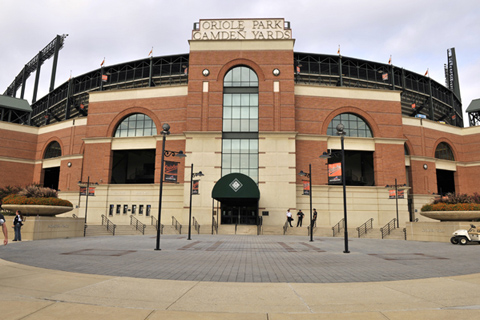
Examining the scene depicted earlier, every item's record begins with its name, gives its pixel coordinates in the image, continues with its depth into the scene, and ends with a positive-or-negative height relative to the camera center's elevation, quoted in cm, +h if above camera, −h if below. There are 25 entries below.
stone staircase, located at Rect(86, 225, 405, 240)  3032 -341
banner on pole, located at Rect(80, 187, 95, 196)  3325 +19
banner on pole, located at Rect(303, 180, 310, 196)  2833 +73
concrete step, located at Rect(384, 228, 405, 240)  2860 -331
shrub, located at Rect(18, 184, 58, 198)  2264 -1
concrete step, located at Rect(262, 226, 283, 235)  3142 -330
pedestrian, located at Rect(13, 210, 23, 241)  1933 -202
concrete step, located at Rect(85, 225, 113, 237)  2901 -348
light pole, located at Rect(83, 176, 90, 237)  2672 -65
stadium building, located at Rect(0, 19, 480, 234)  3550 +605
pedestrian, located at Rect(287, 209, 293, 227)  3155 -211
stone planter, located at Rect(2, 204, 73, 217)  2164 -113
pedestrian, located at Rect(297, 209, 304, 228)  3190 -201
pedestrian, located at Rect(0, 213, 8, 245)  1684 -187
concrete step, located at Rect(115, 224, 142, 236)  3110 -362
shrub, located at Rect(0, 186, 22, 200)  3862 +8
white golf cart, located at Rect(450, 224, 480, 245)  2023 -230
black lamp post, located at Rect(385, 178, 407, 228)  3512 -50
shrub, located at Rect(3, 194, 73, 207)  2183 -55
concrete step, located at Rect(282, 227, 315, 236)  3110 -334
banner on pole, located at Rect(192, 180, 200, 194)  2935 +69
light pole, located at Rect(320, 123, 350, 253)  1727 +358
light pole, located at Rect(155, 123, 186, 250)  1602 +276
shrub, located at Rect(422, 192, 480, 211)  2289 -32
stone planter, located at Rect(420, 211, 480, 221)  2262 -116
